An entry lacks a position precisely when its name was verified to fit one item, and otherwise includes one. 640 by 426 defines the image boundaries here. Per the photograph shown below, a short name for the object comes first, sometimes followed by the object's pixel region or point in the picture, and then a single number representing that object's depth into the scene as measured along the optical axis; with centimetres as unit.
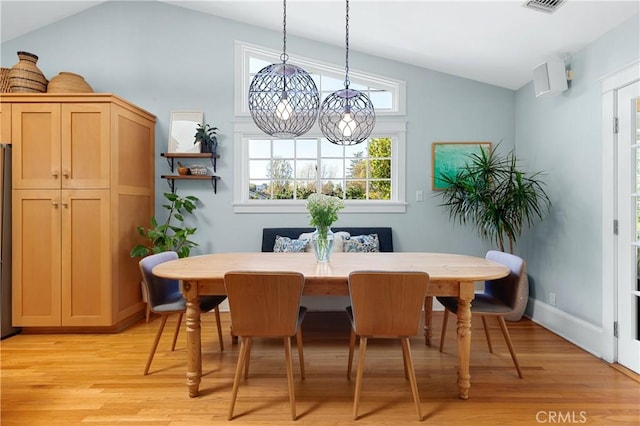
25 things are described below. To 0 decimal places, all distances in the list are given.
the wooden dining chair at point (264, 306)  179
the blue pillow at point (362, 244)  355
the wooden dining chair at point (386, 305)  180
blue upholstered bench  380
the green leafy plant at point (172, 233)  342
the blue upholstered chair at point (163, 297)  231
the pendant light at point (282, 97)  220
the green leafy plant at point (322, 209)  233
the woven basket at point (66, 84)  338
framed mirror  385
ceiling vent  239
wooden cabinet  308
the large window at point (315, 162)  396
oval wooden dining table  197
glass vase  240
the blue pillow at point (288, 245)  353
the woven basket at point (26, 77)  326
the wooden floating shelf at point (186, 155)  376
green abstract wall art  390
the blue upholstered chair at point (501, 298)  226
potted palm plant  330
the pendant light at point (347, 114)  247
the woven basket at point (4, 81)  333
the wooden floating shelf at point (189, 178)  378
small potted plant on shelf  376
